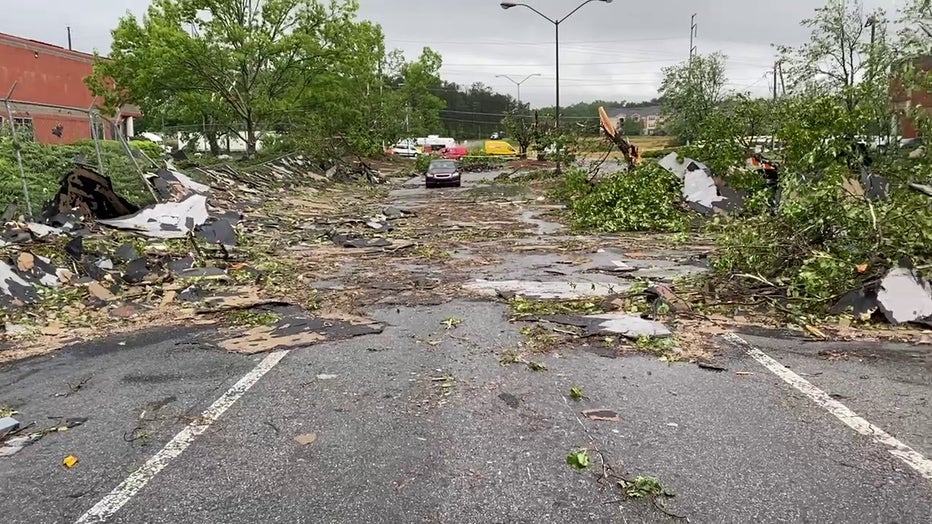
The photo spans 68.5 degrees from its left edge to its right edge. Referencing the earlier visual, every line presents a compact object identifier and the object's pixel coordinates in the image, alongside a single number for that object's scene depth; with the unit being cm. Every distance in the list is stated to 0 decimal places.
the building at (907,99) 1409
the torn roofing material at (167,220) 1289
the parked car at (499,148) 6802
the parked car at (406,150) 6594
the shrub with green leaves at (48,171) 1264
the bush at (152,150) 2748
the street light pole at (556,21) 3247
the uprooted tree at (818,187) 746
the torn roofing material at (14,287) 811
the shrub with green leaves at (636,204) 1609
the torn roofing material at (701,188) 1731
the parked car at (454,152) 6398
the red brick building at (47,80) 3780
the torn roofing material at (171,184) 1573
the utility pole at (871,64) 1744
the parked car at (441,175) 3400
